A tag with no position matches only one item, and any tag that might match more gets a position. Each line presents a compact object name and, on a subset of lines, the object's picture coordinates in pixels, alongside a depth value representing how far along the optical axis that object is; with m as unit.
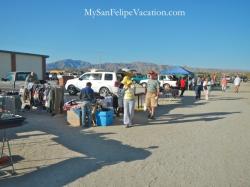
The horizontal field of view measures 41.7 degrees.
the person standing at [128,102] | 10.96
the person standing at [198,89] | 24.34
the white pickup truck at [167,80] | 34.91
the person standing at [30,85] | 14.18
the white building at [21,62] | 34.03
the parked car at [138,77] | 45.38
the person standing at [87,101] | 11.06
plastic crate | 11.16
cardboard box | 11.08
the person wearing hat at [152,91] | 12.45
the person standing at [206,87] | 23.92
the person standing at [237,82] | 33.09
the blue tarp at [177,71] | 35.62
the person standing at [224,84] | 37.28
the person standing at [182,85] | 26.33
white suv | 21.92
